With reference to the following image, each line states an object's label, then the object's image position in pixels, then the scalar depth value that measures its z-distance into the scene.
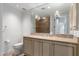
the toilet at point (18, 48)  1.92
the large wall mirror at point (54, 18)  1.80
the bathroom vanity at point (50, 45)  1.76
